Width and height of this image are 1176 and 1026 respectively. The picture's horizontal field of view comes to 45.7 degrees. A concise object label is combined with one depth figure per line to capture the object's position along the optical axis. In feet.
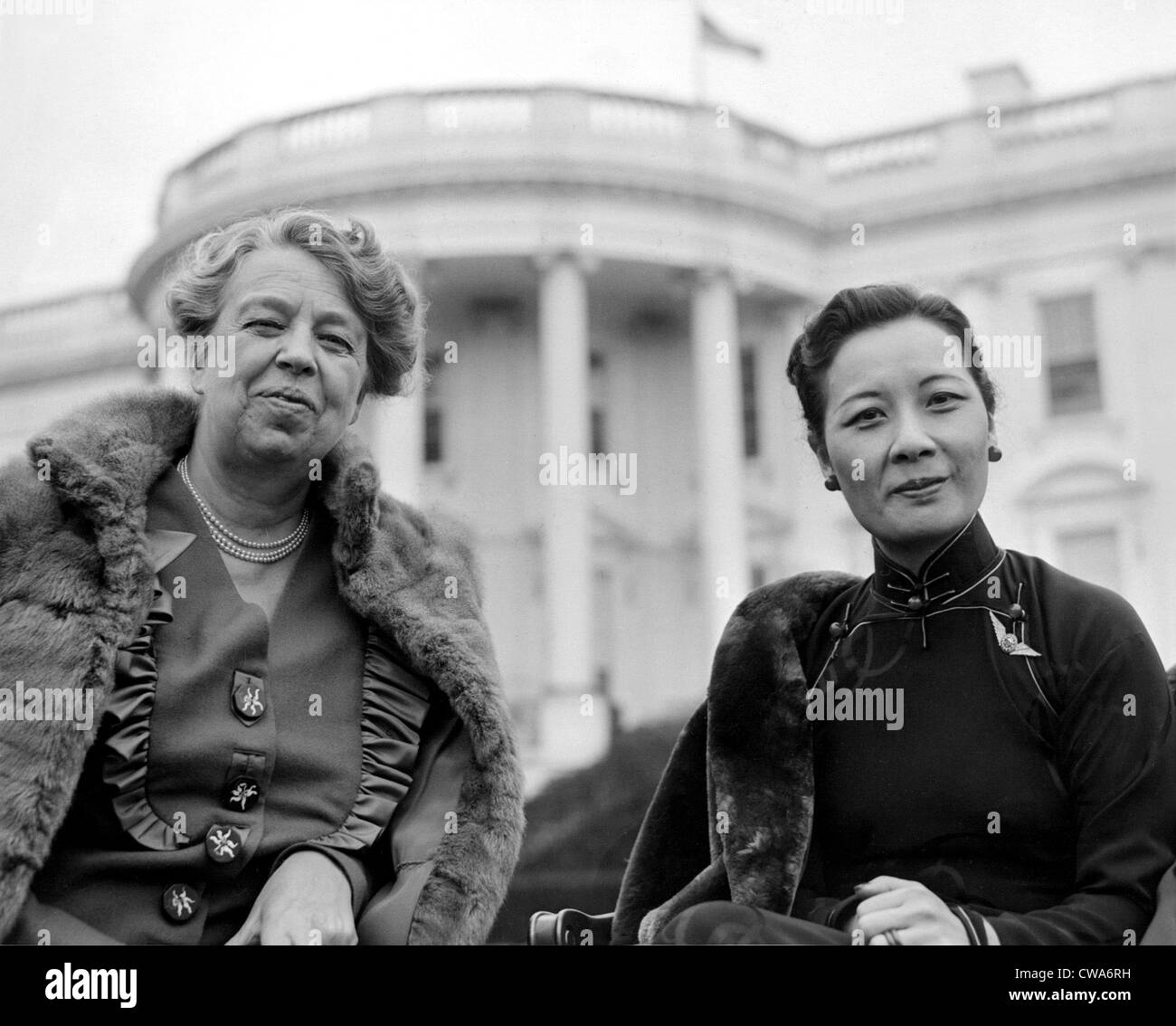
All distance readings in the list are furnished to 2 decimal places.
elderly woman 7.50
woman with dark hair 6.85
